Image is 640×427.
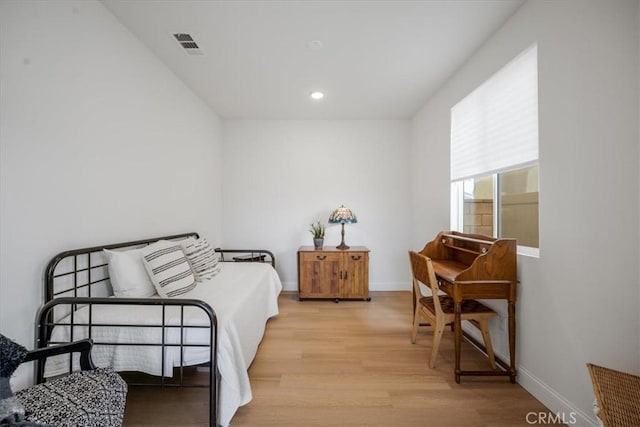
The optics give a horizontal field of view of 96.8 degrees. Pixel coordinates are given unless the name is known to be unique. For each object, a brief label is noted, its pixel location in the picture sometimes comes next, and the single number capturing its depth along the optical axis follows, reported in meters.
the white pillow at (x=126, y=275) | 1.85
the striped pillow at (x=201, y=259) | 2.48
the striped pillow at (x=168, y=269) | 1.94
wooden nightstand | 3.66
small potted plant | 3.80
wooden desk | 1.88
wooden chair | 2.02
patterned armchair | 0.93
